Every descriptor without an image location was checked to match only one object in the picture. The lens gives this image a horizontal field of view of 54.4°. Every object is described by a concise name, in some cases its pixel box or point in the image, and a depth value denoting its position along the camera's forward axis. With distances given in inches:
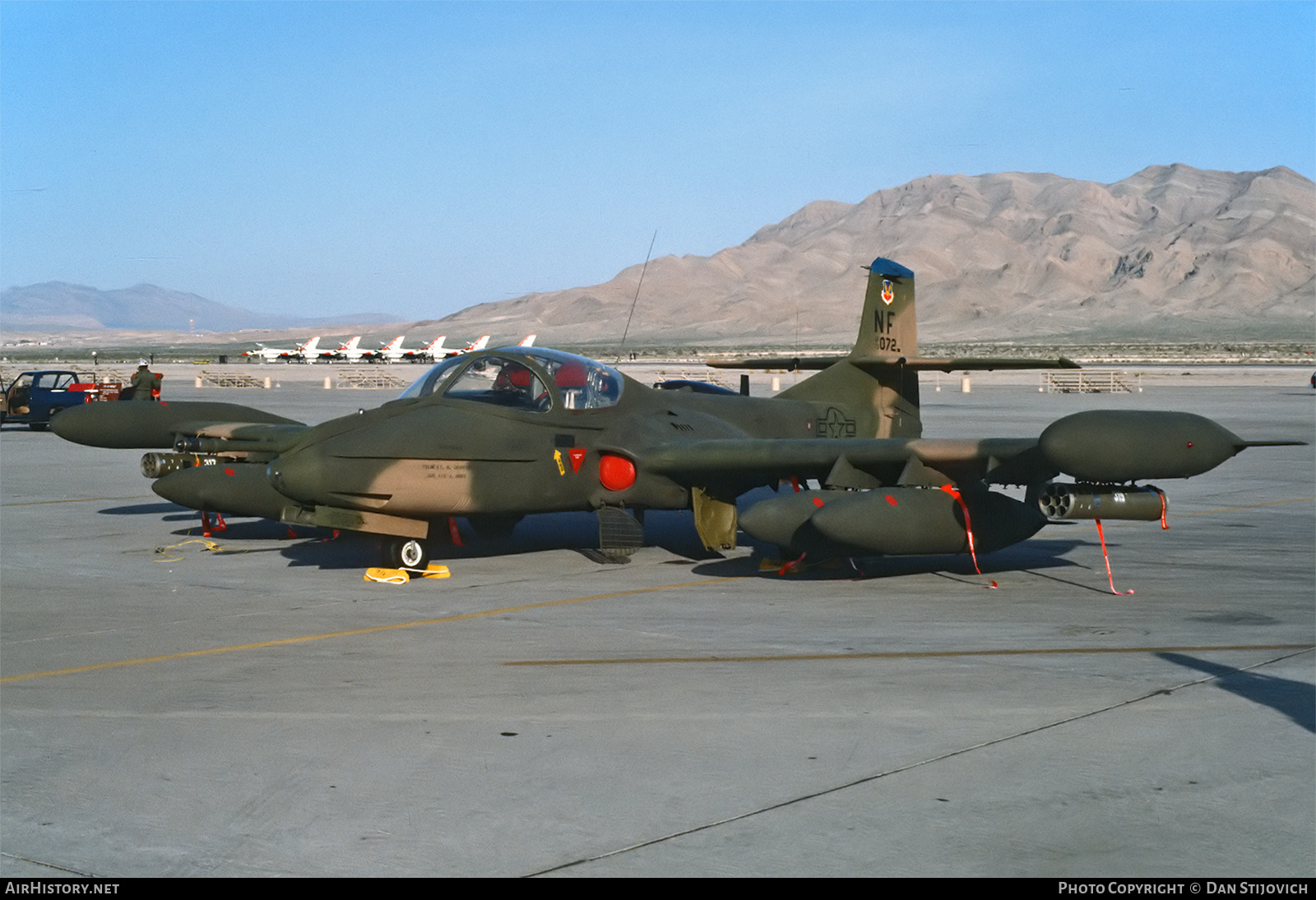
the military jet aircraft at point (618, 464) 466.0
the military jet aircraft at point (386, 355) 5235.7
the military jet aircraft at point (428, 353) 5004.9
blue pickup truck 1430.9
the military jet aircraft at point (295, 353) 5241.1
